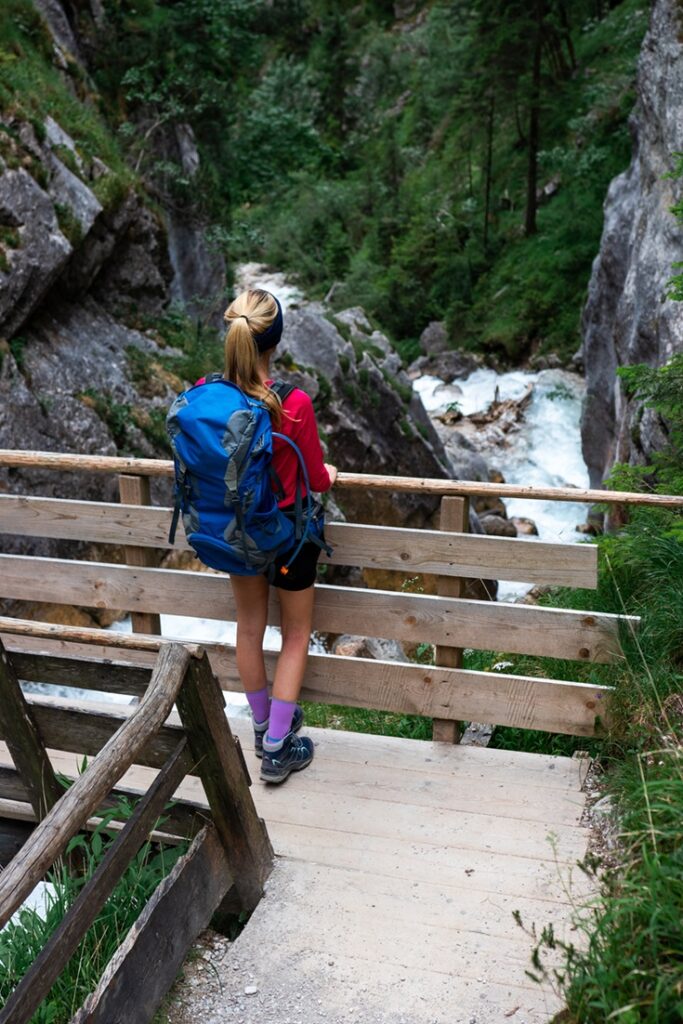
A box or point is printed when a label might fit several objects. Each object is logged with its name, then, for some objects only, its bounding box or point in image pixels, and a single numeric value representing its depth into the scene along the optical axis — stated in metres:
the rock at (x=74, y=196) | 11.79
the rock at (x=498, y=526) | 14.74
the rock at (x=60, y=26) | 14.88
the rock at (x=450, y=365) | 24.89
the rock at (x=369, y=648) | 7.79
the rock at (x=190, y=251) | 15.91
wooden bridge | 2.87
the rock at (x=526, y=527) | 15.79
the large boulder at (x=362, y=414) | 13.41
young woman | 3.51
